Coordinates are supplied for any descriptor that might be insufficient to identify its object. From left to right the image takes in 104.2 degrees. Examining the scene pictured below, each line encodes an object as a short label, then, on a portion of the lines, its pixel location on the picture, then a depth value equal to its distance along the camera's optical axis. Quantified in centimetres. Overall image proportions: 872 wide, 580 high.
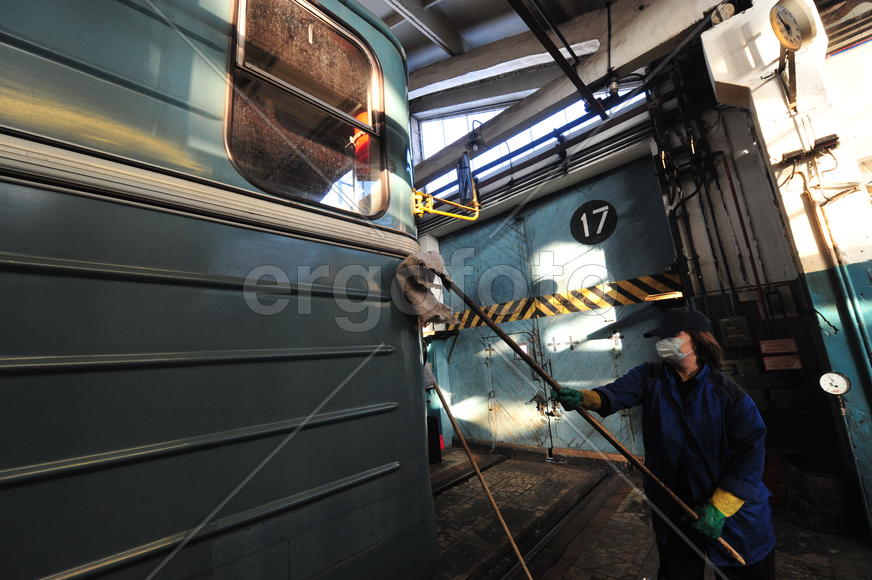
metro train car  91
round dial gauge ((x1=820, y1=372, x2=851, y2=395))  276
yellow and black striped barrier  472
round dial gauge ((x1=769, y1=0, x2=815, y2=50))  277
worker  165
